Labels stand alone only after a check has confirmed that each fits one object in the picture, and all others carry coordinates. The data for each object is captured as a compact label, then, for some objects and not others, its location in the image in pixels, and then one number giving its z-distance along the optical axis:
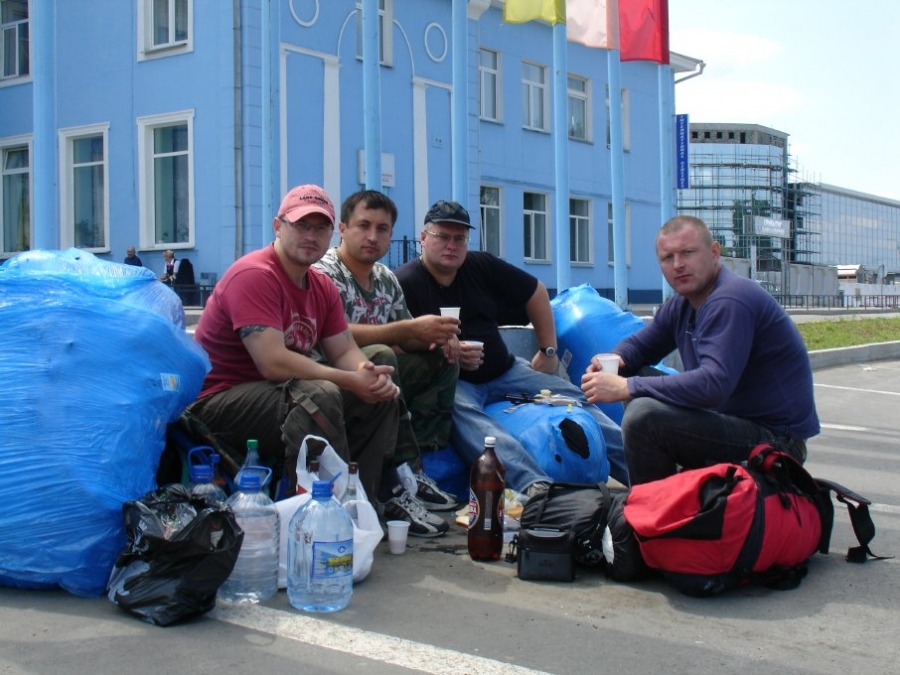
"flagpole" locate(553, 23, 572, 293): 12.27
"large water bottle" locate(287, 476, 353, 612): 3.49
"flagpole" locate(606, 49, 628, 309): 13.78
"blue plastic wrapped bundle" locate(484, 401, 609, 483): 5.29
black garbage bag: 3.29
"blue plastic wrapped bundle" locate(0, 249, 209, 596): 3.48
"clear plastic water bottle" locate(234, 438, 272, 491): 3.86
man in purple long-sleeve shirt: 4.18
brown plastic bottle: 4.18
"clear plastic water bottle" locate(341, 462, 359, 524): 3.92
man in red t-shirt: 4.21
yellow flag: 10.77
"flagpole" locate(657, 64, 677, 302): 15.60
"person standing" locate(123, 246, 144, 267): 18.59
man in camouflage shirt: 5.12
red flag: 12.28
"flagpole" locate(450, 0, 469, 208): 10.42
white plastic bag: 3.73
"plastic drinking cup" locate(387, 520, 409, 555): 4.27
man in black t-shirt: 5.48
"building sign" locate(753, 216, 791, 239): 89.75
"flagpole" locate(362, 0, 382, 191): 9.63
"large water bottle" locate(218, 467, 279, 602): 3.59
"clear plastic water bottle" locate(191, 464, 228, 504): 3.81
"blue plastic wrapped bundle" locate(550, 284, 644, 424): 6.85
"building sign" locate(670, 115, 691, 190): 22.06
